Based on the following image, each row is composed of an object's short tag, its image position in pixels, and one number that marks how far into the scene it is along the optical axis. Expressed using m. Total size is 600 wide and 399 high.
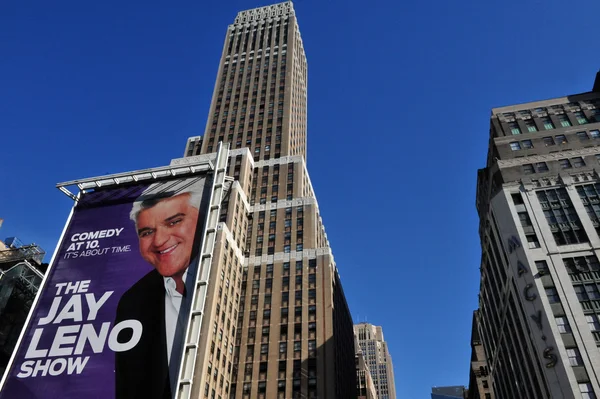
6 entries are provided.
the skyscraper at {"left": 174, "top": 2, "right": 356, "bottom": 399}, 77.31
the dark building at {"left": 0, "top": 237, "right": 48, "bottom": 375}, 61.47
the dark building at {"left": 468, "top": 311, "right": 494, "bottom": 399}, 117.06
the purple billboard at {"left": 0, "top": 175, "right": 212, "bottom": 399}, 41.06
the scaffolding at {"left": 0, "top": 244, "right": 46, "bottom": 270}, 68.62
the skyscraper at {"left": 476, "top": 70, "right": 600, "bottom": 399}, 56.12
